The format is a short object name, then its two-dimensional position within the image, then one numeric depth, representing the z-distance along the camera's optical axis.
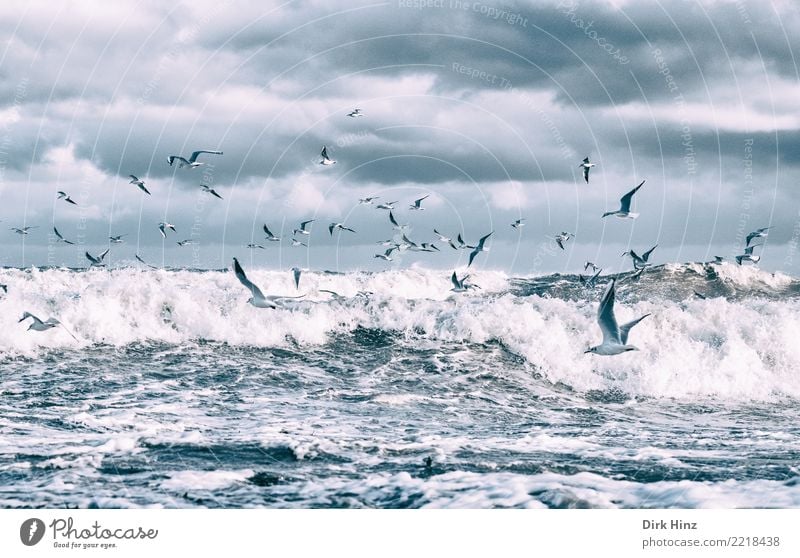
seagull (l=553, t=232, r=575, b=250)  34.81
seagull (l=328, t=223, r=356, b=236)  39.34
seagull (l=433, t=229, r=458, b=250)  35.66
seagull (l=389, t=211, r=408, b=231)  35.69
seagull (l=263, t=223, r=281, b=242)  37.34
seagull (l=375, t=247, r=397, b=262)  36.93
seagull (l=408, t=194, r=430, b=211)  35.75
